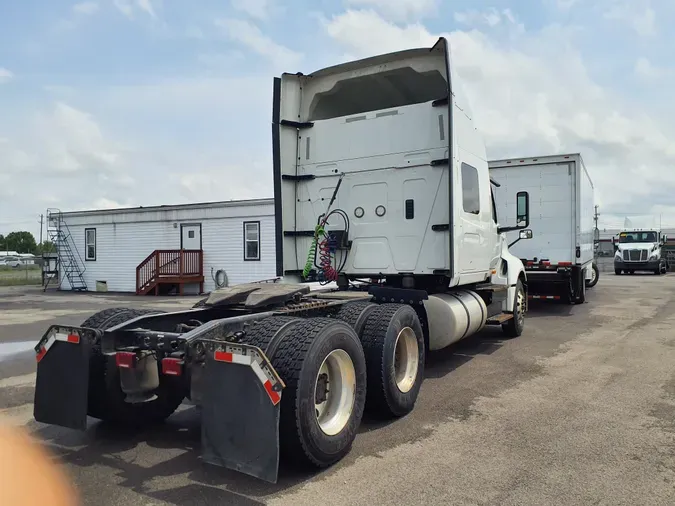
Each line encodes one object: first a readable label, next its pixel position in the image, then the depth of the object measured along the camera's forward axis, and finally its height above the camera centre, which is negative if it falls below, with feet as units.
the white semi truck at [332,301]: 12.85 -1.73
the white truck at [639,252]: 109.29 -0.51
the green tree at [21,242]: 379.14 +11.64
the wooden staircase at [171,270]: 74.79 -1.80
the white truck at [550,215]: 44.52 +2.86
